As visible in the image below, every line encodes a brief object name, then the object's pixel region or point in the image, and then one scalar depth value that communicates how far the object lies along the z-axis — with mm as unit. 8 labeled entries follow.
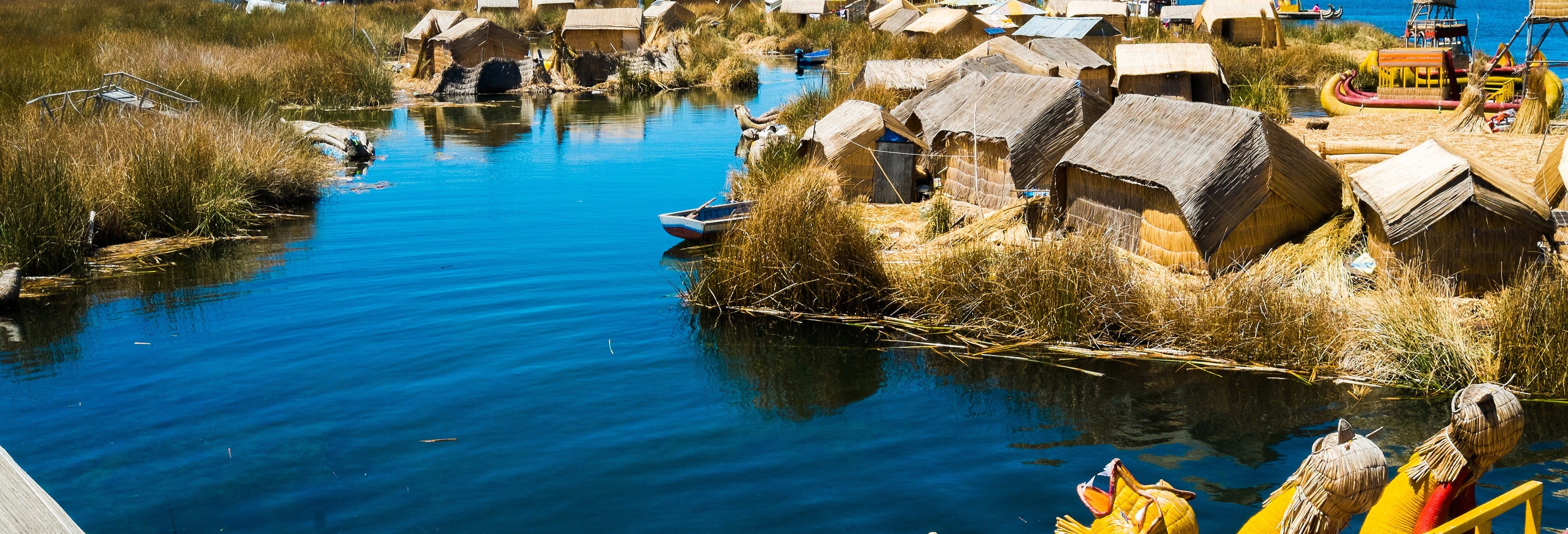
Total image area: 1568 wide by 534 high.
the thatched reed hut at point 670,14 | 48406
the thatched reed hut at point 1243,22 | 35438
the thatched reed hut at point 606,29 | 36625
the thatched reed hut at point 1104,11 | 40406
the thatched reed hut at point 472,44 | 33156
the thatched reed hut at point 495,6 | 55281
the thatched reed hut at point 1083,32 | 29484
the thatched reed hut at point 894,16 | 38750
